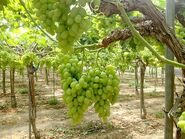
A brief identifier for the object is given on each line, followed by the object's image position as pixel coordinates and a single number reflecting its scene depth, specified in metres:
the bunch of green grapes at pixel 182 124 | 0.71
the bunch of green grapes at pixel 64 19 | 0.85
